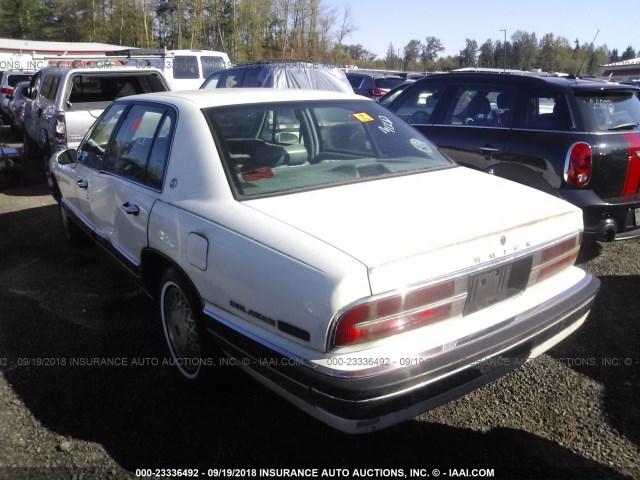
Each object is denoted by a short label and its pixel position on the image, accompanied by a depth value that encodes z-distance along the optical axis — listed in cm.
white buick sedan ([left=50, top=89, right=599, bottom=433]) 210
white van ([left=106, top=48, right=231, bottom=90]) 1498
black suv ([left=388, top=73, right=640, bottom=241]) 450
